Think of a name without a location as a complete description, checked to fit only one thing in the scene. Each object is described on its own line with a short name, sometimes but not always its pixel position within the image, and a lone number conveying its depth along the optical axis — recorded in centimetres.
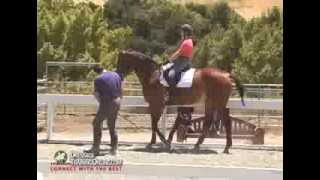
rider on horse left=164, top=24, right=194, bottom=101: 1109
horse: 1128
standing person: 1126
